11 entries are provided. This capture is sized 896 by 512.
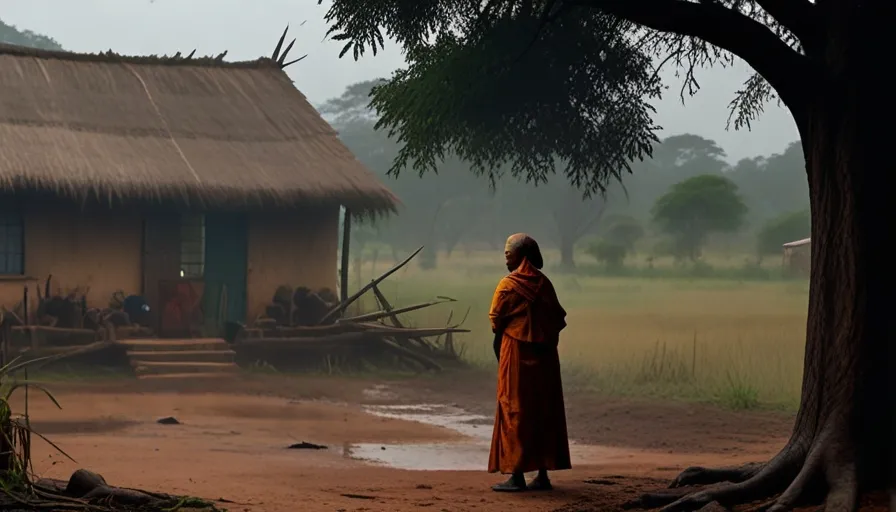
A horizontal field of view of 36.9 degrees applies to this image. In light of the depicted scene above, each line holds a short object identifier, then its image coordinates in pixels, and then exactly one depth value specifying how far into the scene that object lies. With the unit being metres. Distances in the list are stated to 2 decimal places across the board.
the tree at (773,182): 73.31
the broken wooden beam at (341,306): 19.42
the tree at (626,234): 59.84
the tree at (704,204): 47.59
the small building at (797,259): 47.16
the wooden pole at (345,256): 21.56
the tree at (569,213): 59.06
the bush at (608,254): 54.00
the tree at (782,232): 50.28
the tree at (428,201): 63.78
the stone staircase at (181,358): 17.61
